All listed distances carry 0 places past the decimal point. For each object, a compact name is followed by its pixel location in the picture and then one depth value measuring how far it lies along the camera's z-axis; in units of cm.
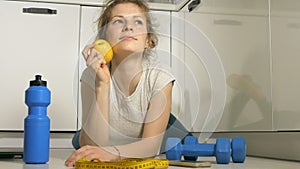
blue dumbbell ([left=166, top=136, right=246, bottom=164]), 88
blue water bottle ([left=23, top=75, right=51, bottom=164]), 77
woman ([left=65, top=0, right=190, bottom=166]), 100
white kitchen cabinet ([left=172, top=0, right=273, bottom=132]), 107
